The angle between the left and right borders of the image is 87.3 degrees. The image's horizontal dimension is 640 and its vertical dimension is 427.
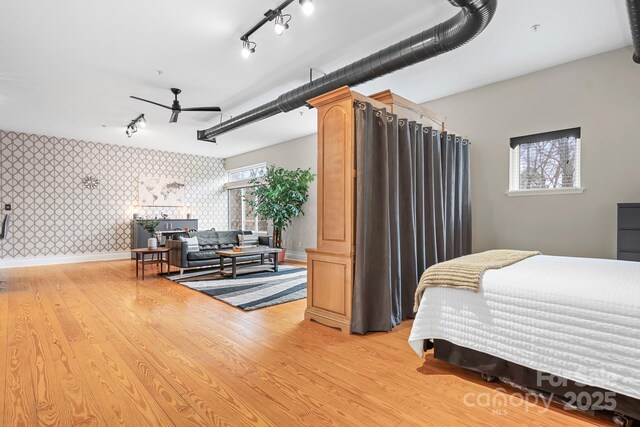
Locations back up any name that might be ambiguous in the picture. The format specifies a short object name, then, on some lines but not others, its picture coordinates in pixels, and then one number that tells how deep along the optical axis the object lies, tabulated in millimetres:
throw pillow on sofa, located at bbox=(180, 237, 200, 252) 6145
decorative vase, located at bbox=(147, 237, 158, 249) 6180
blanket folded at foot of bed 2191
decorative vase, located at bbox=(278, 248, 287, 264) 7861
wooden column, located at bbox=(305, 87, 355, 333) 3170
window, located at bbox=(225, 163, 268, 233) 9749
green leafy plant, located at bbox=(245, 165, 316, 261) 7684
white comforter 1702
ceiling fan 5035
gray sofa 6059
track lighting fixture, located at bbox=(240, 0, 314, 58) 2750
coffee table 5793
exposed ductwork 2662
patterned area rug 4332
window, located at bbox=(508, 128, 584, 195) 4305
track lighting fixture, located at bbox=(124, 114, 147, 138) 6405
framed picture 9227
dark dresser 3328
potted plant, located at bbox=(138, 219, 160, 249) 7117
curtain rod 4238
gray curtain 3182
